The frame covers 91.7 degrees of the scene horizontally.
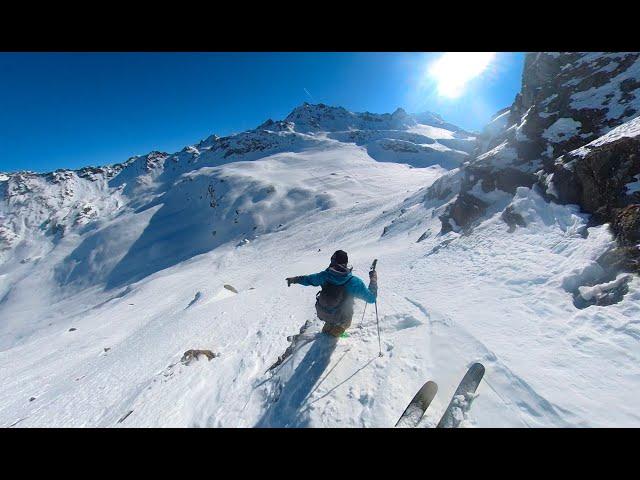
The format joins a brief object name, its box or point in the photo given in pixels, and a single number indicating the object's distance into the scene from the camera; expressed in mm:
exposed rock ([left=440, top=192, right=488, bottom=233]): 19734
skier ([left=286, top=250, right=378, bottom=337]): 6734
